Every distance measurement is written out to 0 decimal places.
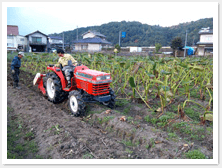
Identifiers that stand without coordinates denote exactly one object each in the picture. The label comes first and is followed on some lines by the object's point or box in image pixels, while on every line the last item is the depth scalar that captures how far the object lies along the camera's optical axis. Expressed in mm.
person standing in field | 6527
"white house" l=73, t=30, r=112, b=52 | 29906
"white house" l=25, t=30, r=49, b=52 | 31625
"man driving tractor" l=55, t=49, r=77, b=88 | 4508
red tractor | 3971
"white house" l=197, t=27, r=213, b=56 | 24317
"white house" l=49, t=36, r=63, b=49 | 41531
